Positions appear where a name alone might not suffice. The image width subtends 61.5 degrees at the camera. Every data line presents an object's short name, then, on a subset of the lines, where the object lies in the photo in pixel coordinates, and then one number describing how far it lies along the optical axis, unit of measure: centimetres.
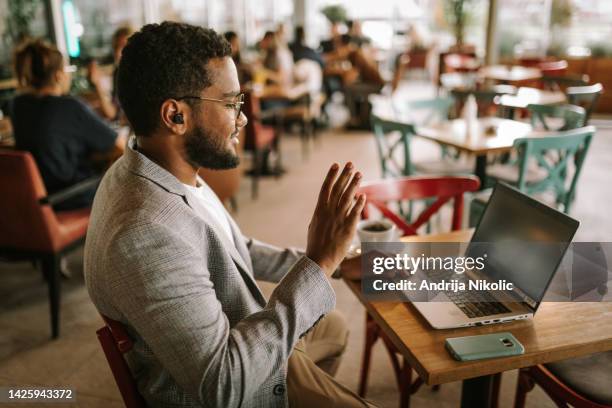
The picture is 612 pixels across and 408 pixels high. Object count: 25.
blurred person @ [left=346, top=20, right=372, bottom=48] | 804
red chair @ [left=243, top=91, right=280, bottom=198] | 421
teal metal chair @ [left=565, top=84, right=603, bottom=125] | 411
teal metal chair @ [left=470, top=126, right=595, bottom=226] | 266
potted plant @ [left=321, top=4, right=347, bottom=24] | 1024
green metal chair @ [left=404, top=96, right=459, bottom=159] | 389
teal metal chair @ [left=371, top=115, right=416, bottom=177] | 311
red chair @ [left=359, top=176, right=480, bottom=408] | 206
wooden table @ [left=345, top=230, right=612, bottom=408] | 104
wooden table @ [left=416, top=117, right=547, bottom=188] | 305
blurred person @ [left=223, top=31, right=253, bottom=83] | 535
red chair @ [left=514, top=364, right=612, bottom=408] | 131
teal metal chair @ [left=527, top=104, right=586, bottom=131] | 324
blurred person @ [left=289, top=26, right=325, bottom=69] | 676
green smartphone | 105
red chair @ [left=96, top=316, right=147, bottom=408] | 105
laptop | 117
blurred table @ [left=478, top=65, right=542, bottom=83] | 563
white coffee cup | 145
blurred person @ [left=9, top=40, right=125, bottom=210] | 267
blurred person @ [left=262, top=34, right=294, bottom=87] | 604
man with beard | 94
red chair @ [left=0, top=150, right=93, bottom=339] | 235
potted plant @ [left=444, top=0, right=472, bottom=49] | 759
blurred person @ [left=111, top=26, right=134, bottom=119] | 411
